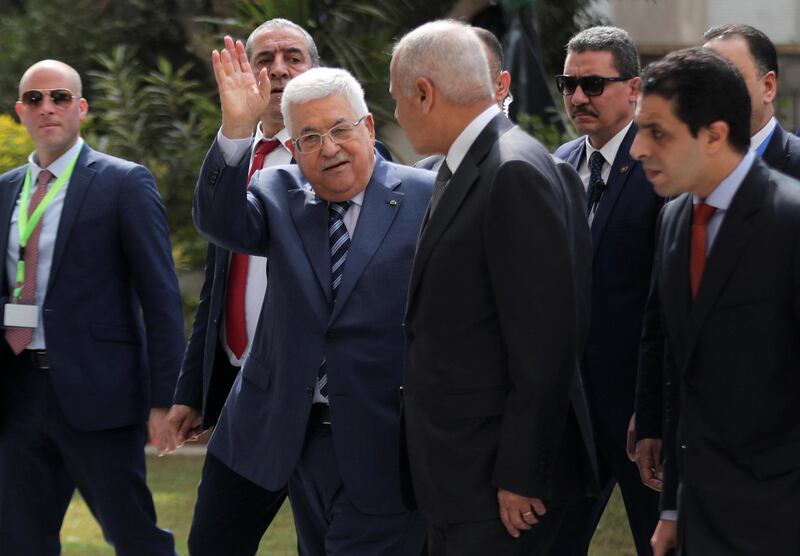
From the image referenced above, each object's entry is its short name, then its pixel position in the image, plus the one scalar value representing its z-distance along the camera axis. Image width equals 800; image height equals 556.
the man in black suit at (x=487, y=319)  6.89
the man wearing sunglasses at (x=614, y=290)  9.18
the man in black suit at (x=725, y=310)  6.49
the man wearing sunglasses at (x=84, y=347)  10.89
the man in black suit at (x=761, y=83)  8.77
